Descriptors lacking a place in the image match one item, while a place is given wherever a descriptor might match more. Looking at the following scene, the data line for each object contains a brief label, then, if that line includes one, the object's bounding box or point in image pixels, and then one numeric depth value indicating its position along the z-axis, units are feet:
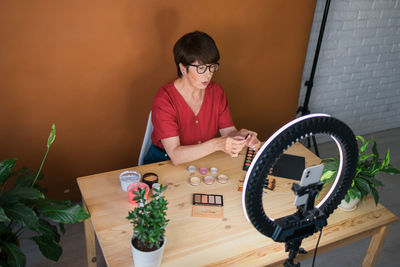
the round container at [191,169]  5.31
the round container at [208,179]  5.05
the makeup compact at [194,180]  5.02
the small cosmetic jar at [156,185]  4.77
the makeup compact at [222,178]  5.10
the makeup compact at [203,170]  5.29
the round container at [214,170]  5.29
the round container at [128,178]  4.81
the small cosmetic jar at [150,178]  4.90
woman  5.45
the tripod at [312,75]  8.39
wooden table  3.91
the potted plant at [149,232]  3.42
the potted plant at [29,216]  4.55
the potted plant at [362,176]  4.49
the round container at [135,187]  4.62
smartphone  2.60
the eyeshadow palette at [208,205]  4.46
